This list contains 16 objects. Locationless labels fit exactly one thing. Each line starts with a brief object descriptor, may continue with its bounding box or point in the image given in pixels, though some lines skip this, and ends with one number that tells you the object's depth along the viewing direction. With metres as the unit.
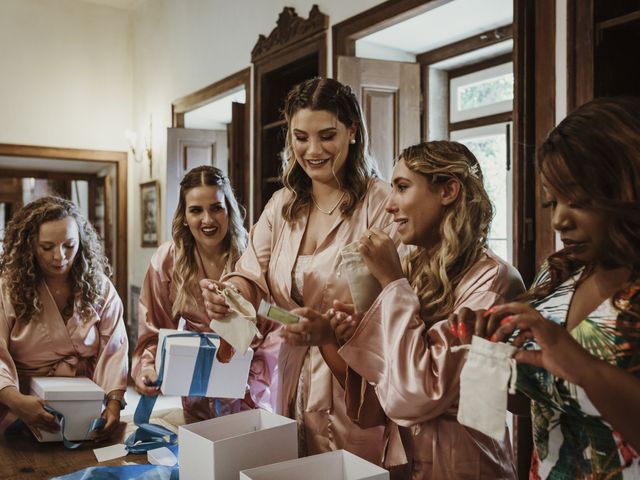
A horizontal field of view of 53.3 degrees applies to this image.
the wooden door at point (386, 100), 3.63
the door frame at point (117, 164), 6.26
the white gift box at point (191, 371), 1.72
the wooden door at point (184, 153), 5.73
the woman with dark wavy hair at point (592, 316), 0.90
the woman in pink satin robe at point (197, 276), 2.18
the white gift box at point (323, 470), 1.11
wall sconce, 6.46
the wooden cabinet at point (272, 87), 4.23
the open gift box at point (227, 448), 1.21
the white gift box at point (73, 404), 1.77
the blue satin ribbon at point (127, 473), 1.40
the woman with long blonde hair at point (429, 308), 1.25
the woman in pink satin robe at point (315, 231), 1.76
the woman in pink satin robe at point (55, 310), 2.04
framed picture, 6.17
